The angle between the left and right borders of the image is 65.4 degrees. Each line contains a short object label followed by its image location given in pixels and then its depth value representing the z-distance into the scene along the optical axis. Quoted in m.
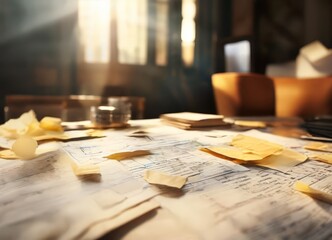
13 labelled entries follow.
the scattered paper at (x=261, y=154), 0.48
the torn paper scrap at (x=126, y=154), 0.49
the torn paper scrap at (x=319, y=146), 0.60
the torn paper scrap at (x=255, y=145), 0.53
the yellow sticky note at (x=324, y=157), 0.50
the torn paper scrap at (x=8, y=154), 0.50
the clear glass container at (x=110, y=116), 0.87
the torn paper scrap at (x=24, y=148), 0.50
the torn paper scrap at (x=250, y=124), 0.95
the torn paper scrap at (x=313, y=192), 0.32
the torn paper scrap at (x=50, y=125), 0.75
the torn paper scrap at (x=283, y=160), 0.46
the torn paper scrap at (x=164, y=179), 0.35
